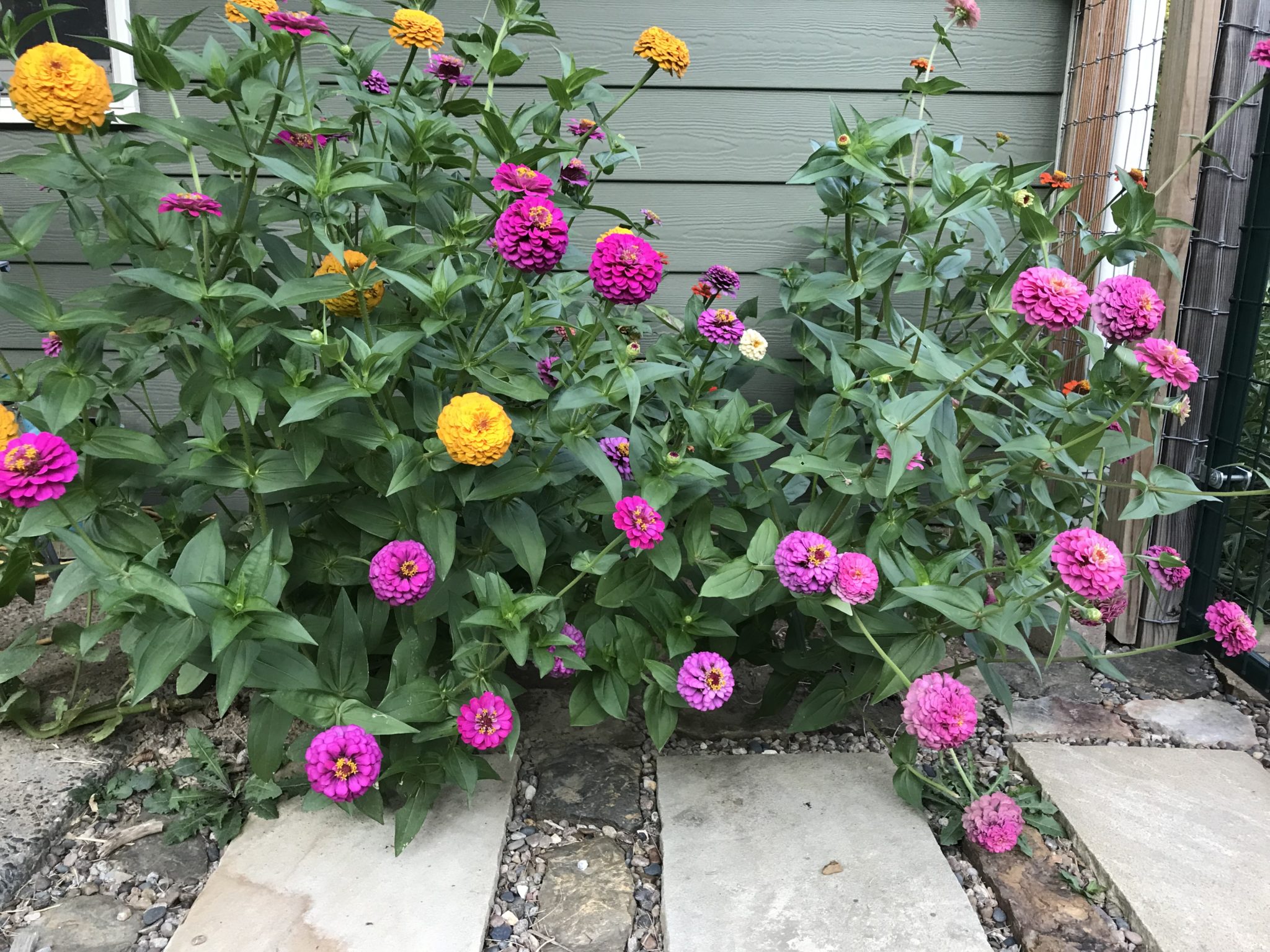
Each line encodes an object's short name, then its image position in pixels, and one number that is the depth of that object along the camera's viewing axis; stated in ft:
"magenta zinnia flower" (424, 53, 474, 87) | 5.43
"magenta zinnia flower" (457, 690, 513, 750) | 4.55
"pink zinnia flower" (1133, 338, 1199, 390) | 4.42
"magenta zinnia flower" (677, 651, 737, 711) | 4.82
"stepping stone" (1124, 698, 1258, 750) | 6.38
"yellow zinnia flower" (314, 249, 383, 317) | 4.81
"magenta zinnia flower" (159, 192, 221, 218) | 4.18
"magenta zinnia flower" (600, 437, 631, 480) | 4.98
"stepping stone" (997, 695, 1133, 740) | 6.37
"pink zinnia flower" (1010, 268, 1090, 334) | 4.22
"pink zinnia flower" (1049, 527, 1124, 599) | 4.08
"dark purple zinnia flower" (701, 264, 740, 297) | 6.10
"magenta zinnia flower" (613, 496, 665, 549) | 4.42
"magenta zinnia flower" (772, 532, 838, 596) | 4.43
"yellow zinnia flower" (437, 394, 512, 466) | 4.09
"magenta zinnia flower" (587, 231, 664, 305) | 4.06
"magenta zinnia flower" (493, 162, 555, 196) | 4.31
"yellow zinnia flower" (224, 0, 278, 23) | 4.67
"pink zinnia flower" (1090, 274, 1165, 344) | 4.28
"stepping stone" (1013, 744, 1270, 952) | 4.64
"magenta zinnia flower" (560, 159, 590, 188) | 5.70
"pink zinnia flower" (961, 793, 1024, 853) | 4.90
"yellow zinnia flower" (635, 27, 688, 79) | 5.07
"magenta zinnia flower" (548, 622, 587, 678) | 4.91
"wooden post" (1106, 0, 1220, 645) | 6.56
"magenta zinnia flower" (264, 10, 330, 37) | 4.12
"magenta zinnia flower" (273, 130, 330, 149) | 4.80
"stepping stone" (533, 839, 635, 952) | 4.63
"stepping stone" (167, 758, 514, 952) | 4.46
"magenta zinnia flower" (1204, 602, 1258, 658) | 5.17
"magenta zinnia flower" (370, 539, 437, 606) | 4.38
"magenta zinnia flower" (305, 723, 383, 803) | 4.19
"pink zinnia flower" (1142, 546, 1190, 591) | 5.31
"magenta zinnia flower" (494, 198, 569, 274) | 3.98
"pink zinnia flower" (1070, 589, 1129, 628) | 5.85
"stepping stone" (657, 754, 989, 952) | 4.50
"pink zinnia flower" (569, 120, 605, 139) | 5.39
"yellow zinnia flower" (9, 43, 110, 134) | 3.76
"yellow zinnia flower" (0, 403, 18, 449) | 4.00
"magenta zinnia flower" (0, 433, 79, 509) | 3.68
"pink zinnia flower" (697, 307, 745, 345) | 5.55
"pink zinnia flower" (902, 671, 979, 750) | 4.47
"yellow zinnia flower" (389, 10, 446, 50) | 4.75
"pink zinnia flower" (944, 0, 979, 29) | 6.23
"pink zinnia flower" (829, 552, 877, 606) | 4.43
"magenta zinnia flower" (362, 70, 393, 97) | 5.53
